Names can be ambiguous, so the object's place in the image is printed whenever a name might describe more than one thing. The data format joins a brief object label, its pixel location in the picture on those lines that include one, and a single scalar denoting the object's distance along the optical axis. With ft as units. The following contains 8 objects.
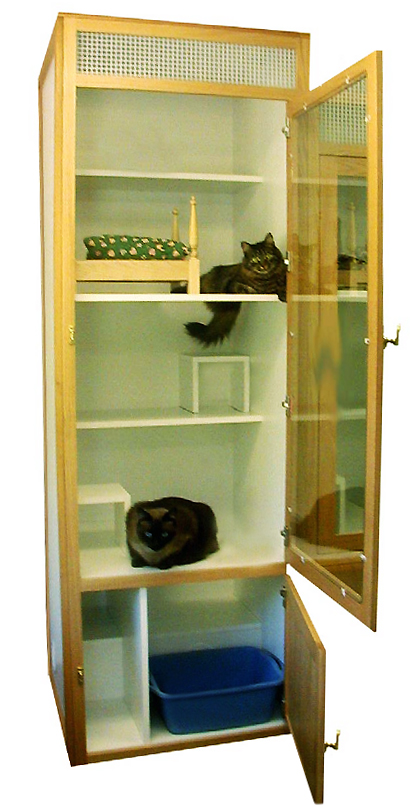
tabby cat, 10.54
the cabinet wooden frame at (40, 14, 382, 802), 9.55
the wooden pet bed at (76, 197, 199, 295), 10.04
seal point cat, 10.46
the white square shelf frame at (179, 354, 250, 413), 11.41
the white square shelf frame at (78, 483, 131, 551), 10.64
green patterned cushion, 10.22
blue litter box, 10.64
